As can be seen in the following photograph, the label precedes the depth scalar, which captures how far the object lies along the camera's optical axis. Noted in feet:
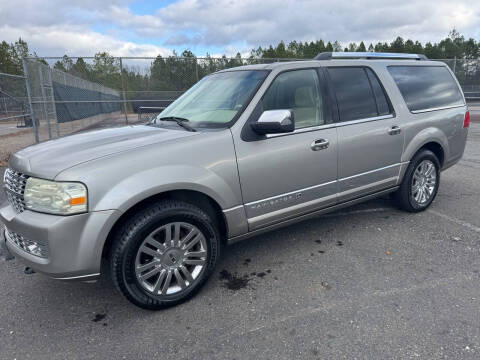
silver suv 7.70
